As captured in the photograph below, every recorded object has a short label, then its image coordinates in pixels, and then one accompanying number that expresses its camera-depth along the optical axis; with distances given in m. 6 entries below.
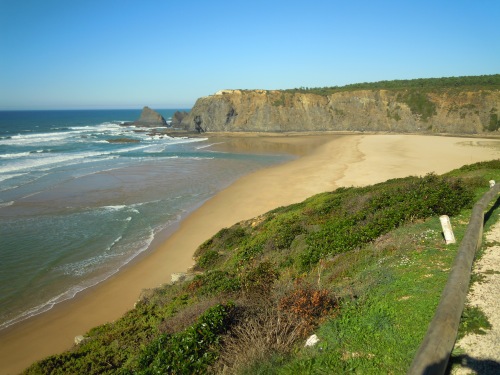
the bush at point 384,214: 9.98
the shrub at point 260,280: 8.05
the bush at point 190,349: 5.50
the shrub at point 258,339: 5.16
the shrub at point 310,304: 5.91
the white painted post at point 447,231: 7.65
